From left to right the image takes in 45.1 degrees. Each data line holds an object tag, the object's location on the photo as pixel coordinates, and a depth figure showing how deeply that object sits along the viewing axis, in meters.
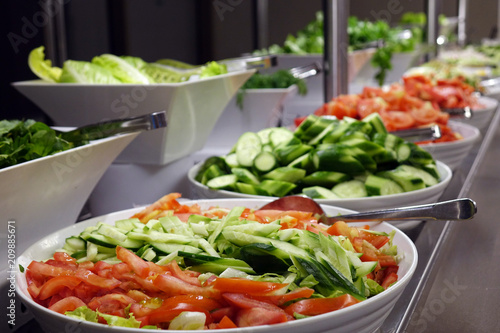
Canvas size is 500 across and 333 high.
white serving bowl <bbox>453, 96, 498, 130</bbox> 2.07
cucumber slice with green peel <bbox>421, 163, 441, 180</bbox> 1.21
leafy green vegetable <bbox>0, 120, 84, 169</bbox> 0.82
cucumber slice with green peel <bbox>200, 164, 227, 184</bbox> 1.19
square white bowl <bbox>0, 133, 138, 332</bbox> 0.78
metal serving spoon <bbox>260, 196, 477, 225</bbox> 0.81
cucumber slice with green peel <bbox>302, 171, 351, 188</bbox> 1.13
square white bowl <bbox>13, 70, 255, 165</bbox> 1.20
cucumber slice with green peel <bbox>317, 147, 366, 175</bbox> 1.14
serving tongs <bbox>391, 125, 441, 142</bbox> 1.46
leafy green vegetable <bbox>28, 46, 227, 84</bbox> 1.25
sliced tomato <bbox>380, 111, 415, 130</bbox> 1.64
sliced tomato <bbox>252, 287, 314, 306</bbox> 0.63
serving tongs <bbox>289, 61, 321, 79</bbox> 1.75
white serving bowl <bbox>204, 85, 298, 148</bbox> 1.84
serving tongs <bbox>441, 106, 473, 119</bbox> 1.97
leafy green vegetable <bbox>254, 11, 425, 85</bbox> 2.95
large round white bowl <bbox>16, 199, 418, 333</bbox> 0.57
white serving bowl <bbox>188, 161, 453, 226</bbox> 1.03
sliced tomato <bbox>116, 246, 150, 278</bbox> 0.68
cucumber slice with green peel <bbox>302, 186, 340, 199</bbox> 1.06
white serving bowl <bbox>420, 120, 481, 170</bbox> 1.44
